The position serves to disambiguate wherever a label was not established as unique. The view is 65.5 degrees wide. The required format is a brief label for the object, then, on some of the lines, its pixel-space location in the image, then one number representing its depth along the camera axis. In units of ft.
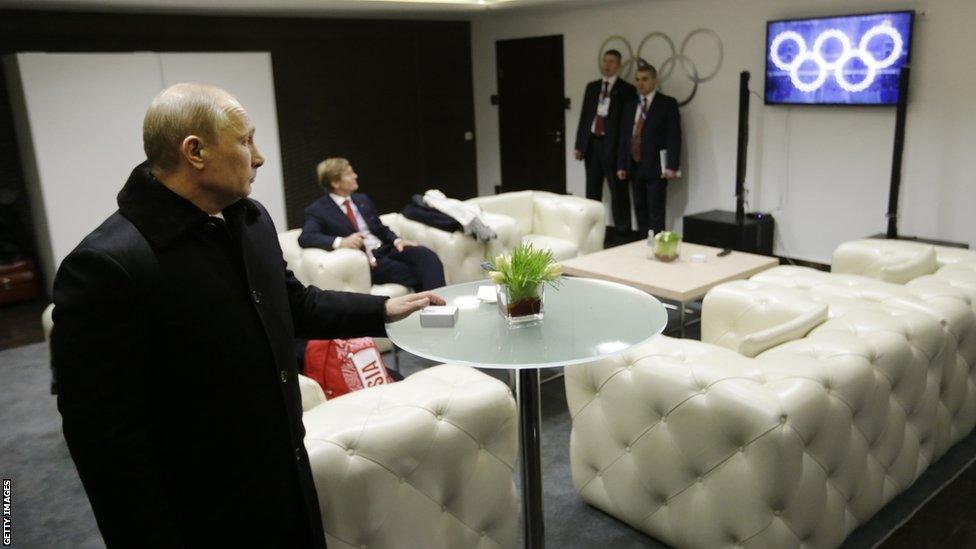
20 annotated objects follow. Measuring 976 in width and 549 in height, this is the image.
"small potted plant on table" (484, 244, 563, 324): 6.29
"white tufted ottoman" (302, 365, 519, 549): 5.90
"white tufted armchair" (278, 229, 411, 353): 12.75
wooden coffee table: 11.66
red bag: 8.36
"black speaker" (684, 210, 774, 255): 18.30
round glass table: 5.63
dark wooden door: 24.43
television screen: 16.06
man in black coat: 3.84
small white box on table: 6.19
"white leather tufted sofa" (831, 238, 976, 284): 10.34
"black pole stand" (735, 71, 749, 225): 17.65
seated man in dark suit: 13.62
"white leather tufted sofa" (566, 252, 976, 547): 6.59
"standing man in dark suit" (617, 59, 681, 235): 20.10
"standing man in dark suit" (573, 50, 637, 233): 21.18
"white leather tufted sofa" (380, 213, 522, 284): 14.49
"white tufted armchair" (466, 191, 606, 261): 16.20
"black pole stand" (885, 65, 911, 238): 15.62
